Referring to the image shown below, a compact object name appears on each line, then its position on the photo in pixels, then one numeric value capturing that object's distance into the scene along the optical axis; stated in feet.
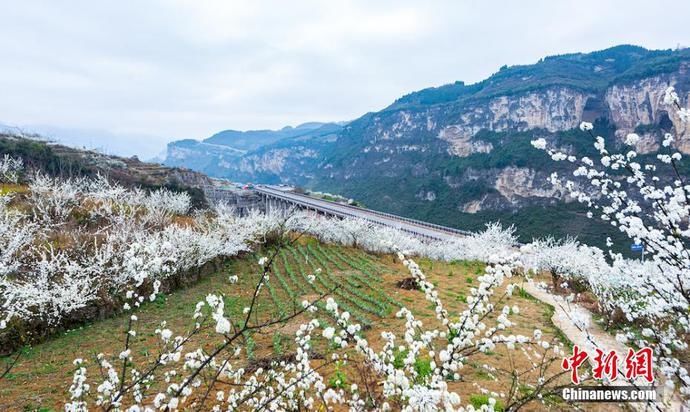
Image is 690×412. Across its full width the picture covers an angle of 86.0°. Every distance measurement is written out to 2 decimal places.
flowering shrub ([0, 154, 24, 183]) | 121.41
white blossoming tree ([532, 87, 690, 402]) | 14.12
